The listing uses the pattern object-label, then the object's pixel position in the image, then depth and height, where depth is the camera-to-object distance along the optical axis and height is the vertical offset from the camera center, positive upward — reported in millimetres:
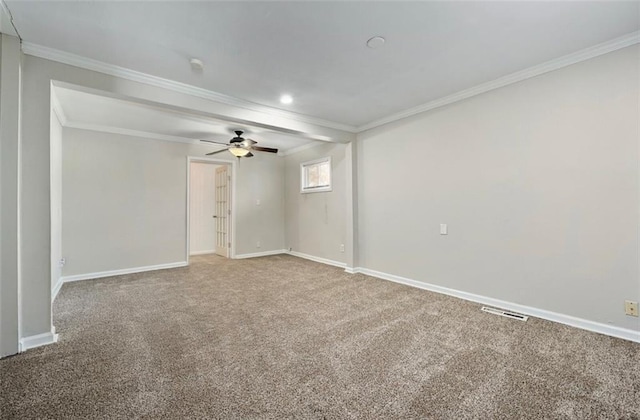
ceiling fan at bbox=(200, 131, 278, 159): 4809 +1083
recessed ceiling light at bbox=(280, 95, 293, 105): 3542 +1422
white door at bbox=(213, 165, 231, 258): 6560 -25
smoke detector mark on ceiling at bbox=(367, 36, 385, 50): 2354 +1422
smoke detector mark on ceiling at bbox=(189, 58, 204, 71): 2666 +1404
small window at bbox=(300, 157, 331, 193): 5808 +759
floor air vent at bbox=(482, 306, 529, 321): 2900 -1093
